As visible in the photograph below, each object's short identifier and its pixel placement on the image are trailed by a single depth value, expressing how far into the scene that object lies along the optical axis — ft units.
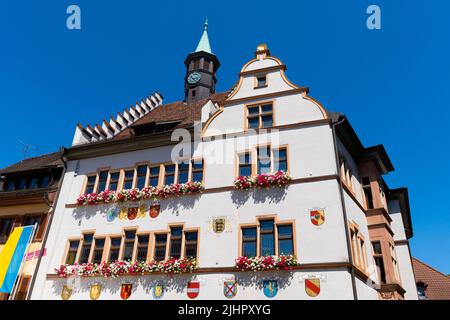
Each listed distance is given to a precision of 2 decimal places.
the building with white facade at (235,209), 48.29
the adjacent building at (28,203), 63.57
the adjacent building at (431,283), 108.58
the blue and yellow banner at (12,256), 60.23
